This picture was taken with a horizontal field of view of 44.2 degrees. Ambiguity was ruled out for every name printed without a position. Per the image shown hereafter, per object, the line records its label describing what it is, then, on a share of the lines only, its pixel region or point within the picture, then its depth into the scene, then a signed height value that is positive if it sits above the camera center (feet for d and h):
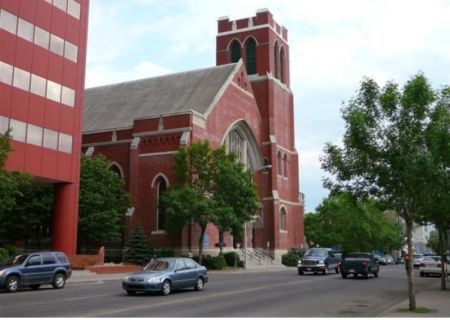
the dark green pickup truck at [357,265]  111.34 -2.77
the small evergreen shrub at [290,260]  192.03 -3.12
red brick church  163.53 +40.91
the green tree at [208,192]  137.90 +14.72
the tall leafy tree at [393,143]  53.88 +10.69
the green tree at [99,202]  139.74 +12.37
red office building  110.93 +33.03
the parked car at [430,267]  123.65 -3.43
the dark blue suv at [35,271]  72.74 -2.83
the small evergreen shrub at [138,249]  145.59 +0.30
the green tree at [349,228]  236.63 +9.95
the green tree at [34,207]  139.64 +10.77
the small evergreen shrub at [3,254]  104.27 -0.83
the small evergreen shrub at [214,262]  147.54 -3.06
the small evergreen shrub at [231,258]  157.77 -2.09
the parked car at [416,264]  181.37 -4.07
